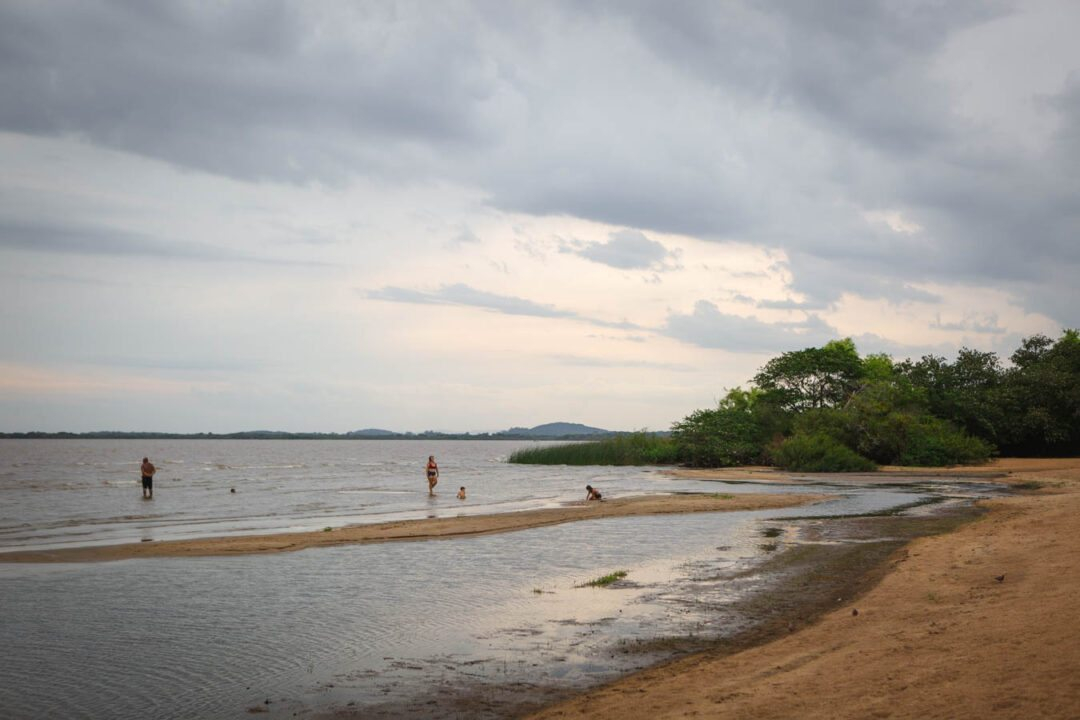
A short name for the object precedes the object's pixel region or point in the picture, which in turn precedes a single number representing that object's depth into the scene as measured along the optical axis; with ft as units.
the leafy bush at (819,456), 191.21
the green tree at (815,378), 244.83
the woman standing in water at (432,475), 140.09
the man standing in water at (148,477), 138.72
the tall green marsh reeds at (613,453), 246.88
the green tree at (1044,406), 197.26
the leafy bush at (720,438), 218.59
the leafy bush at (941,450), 196.34
